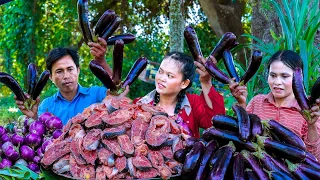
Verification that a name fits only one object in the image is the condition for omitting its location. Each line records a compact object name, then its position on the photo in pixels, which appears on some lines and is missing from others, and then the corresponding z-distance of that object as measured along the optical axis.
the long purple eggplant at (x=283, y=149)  1.63
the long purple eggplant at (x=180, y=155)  1.72
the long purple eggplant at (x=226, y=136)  1.65
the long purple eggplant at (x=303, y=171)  1.65
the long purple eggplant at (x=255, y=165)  1.59
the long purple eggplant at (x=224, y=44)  2.18
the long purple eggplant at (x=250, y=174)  1.60
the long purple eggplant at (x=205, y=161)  1.65
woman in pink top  2.21
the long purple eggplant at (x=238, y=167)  1.58
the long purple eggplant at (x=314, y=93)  1.79
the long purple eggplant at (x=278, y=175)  1.59
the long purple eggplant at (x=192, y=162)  1.65
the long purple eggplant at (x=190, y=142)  1.76
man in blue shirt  3.03
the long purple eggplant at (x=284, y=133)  1.68
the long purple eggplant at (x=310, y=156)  1.76
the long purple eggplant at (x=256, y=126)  1.67
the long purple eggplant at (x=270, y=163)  1.61
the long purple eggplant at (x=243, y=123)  1.64
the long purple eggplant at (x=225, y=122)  1.73
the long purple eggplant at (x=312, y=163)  1.71
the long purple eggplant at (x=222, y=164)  1.60
